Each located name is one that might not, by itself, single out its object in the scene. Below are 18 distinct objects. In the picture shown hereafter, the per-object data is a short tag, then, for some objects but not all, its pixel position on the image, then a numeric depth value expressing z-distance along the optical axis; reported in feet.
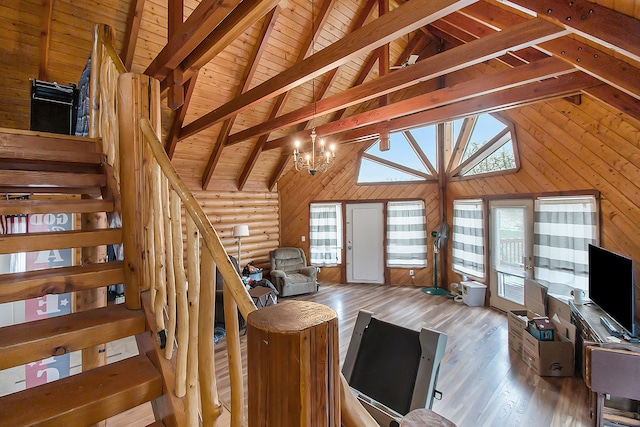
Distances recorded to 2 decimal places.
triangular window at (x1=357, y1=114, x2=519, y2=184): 17.53
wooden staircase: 3.65
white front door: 24.35
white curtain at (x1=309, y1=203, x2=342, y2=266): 25.45
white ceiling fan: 16.26
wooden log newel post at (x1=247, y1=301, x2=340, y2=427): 1.90
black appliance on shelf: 9.80
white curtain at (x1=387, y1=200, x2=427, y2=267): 23.09
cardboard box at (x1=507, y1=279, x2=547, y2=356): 12.60
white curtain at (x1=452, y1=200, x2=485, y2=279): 19.15
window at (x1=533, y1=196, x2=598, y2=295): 13.00
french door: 16.20
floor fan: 21.35
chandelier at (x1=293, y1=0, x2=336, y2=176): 13.93
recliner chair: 21.49
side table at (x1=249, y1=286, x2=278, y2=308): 15.61
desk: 6.97
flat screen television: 8.88
